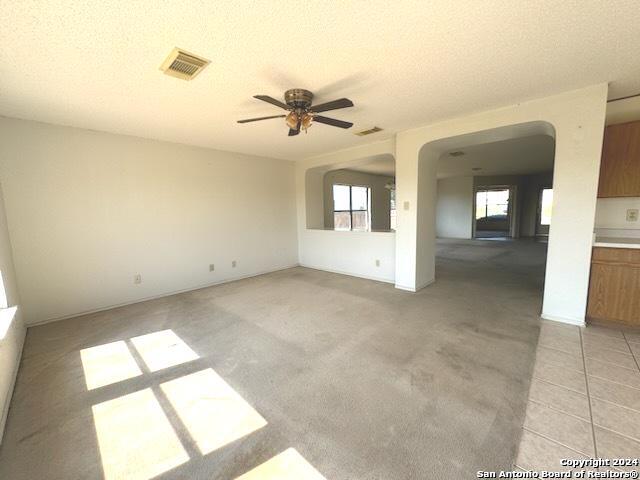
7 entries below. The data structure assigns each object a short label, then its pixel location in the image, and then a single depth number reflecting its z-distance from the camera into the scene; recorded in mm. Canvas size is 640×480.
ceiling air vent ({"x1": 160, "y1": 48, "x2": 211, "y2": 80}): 1840
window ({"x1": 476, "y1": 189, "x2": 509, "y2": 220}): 12680
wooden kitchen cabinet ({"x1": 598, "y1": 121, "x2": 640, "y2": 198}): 2807
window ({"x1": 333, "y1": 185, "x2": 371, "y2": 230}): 7996
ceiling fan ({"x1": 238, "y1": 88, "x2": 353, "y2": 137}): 2252
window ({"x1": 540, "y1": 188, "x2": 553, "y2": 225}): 9633
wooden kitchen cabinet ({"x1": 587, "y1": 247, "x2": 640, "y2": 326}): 2549
